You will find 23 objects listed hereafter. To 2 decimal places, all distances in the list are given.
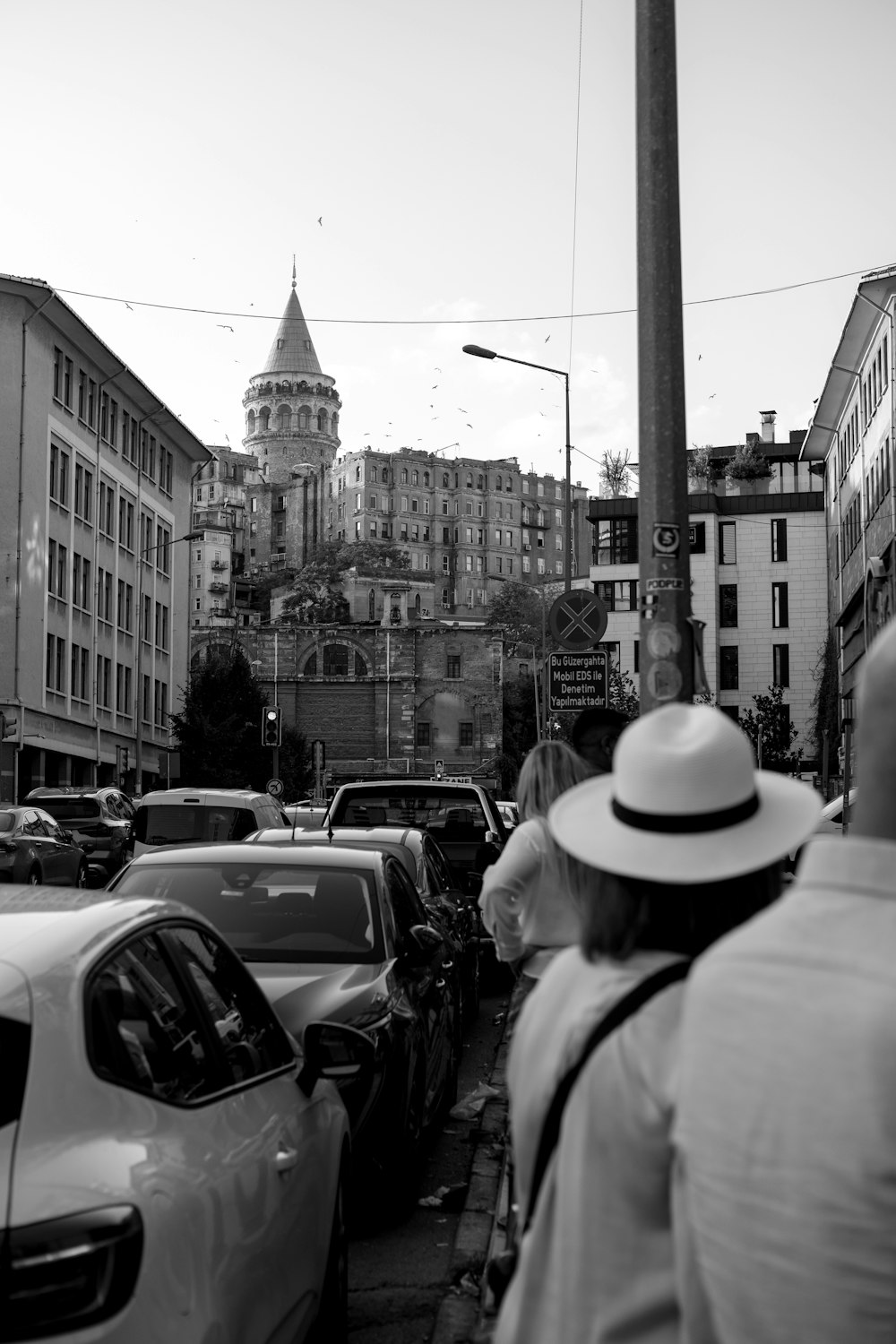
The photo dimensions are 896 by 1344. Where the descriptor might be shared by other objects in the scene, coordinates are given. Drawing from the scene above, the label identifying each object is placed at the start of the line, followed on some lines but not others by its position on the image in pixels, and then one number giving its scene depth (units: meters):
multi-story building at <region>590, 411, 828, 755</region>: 82.00
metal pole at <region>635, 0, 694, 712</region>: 8.34
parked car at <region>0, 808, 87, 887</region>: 24.91
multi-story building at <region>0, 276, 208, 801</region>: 52.97
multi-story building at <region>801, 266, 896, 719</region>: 50.72
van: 21.59
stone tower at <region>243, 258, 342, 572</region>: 188.75
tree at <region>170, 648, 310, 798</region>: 66.12
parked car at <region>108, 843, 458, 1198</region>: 7.09
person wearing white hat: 2.20
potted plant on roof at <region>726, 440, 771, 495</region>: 89.88
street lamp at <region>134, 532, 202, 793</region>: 57.78
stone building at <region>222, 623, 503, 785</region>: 124.06
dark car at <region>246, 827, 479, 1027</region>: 11.73
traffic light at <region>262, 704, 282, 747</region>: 36.88
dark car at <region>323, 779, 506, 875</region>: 17.98
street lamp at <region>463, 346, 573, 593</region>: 35.00
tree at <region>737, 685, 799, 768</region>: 71.81
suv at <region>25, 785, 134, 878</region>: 31.44
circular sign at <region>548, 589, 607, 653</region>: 18.53
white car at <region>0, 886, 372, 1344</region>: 3.08
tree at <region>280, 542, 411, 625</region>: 151.88
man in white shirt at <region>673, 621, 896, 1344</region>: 1.81
